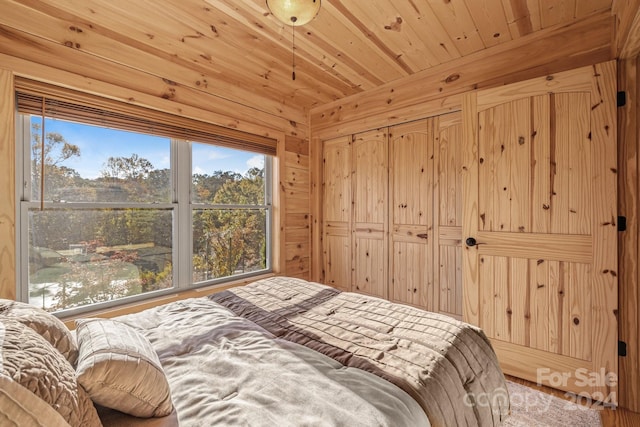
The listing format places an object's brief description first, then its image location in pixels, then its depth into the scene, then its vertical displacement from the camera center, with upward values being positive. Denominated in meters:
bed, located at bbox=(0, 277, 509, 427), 0.83 -0.55
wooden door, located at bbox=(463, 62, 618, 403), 1.88 -0.08
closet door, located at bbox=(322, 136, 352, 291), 3.51 +0.03
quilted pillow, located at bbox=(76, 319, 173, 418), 0.75 -0.43
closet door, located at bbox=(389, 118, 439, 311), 2.85 +0.01
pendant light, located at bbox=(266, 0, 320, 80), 1.51 +1.09
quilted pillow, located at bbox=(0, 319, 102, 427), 0.57 -0.33
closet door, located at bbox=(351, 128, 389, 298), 3.20 +0.03
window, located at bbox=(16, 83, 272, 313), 1.99 +0.07
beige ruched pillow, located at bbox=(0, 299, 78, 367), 0.85 -0.33
